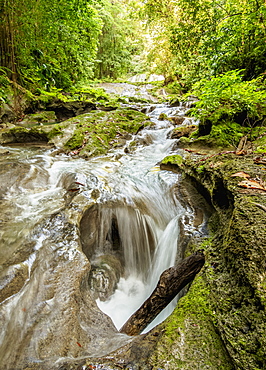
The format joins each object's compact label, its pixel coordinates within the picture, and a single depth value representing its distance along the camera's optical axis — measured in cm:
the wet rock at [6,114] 793
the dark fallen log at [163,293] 197
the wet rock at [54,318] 164
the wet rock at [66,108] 1083
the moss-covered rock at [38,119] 862
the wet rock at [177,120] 966
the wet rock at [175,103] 1362
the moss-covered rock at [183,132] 776
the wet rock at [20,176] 392
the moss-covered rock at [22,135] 665
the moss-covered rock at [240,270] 110
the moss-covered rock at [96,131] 658
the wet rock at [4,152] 559
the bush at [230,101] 439
